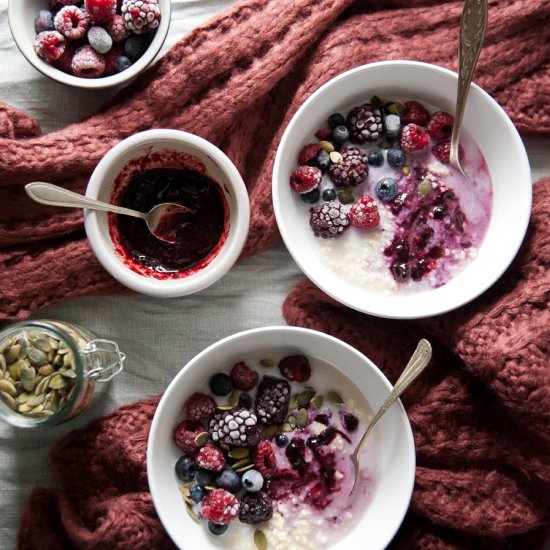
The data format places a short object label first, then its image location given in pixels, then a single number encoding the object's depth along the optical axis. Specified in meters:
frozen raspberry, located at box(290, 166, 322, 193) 0.55
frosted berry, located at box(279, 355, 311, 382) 0.55
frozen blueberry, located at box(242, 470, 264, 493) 0.54
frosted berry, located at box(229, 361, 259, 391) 0.55
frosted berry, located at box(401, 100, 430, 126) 0.57
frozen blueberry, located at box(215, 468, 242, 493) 0.54
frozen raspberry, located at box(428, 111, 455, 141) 0.56
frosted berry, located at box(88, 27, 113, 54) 0.53
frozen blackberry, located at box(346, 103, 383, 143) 0.56
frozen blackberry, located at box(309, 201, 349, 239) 0.55
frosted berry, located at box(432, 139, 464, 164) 0.56
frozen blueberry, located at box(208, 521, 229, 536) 0.54
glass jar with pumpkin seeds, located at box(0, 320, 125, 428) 0.50
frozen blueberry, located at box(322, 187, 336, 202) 0.56
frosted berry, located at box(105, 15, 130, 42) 0.54
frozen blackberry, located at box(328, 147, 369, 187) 0.55
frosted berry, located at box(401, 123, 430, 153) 0.56
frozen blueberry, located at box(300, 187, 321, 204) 0.56
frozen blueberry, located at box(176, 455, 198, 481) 0.55
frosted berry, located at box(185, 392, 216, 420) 0.54
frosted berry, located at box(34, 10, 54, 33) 0.54
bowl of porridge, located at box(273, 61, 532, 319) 0.55
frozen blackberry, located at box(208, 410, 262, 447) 0.53
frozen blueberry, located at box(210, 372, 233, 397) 0.55
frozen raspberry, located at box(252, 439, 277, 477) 0.54
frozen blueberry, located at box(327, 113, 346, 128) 0.56
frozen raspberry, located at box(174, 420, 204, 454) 0.54
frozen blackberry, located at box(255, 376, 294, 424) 0.54
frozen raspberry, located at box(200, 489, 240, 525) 0.53
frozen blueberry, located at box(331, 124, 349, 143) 0.56
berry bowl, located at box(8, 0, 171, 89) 0.53
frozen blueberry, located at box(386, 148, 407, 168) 0.56
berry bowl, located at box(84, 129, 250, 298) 0.53
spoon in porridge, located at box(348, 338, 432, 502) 0.52
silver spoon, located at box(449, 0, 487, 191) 0.51
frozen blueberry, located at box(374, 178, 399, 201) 0.56
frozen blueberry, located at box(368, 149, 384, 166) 0.56
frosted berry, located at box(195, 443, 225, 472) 0.54
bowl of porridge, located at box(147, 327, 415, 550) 0.54
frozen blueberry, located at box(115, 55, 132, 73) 0.54
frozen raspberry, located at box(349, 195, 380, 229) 0.55
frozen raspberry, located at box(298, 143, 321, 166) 0.56
